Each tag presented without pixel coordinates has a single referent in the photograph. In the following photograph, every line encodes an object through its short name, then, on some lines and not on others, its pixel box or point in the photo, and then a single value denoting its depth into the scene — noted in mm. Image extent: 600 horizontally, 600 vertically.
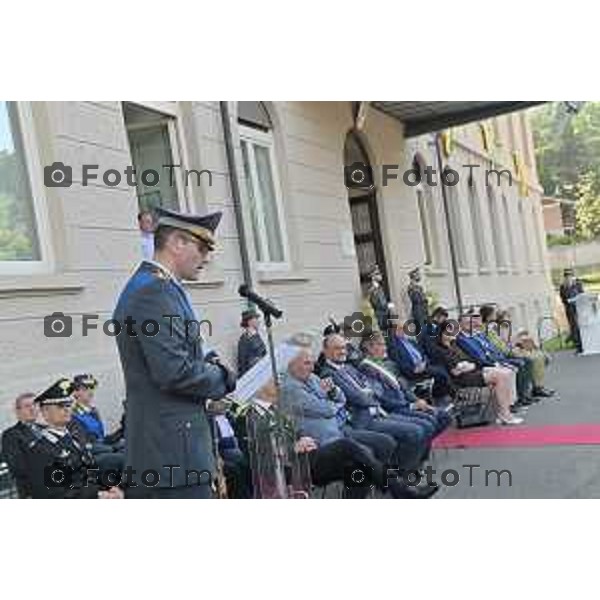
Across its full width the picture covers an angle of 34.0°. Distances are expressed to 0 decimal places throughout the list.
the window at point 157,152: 8398
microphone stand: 4609
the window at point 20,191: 6246
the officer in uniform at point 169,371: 3594
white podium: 16219
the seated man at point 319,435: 5828
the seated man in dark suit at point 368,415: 6812
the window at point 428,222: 16047
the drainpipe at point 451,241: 16719
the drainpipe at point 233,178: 9078
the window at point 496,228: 20953
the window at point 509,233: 22178
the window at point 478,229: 19281
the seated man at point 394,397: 7465
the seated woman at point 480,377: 9797
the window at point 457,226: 17375
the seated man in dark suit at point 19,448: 4969
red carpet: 8320
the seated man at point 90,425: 5418
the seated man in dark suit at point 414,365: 9250
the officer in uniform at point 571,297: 16703
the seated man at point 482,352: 10281
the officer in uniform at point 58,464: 4875
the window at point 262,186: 9703
